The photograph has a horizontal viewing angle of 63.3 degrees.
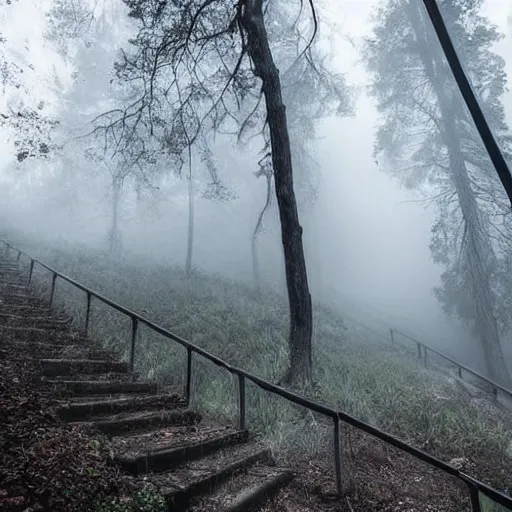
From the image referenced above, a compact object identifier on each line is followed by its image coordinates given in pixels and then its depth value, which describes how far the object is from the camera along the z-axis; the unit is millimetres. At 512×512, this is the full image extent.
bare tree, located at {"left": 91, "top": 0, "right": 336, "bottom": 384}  7238
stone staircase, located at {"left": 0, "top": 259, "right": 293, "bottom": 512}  3740
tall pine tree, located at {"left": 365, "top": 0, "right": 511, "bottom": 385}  14195
